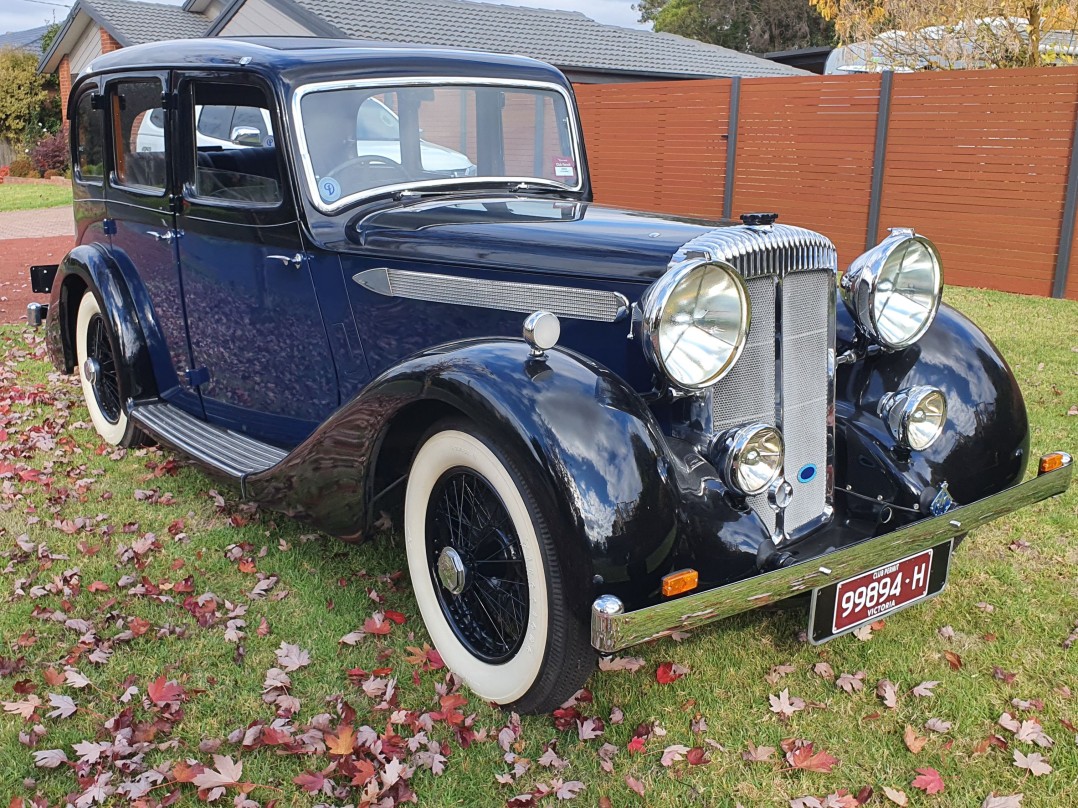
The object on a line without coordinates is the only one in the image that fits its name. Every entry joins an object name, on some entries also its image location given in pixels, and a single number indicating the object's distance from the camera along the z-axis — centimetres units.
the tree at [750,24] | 3772
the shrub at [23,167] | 2341
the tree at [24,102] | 2455
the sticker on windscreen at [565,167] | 399
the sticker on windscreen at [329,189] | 341
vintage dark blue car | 239
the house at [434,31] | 1684
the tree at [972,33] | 1190
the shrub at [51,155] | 2266
